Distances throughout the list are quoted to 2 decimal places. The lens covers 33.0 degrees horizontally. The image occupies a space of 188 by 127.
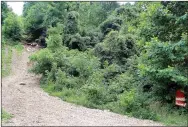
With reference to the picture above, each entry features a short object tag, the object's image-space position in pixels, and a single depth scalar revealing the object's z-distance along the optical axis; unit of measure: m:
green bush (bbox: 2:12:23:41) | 31.14
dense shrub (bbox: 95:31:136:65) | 16.92
